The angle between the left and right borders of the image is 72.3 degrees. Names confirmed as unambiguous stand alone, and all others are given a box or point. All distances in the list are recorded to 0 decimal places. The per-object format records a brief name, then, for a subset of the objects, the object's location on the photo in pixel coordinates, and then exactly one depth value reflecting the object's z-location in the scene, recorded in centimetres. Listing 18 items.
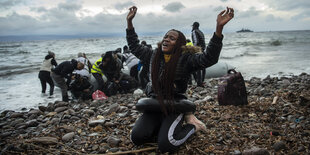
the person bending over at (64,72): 709
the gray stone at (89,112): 485
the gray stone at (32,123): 446
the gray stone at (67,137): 336
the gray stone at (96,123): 385
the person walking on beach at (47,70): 852
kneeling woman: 276
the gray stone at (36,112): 545
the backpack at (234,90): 425
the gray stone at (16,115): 543
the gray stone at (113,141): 306
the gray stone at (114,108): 477
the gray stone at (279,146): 250
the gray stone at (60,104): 598
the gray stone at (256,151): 236
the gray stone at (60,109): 545
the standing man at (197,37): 724
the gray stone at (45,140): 317
